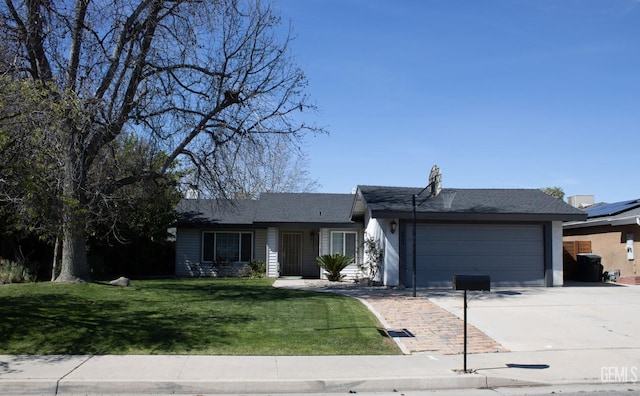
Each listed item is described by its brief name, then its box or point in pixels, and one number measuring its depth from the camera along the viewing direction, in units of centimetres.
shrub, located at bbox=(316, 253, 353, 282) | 2136
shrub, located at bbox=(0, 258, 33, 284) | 1753
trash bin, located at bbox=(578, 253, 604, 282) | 2067
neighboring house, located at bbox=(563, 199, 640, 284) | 2047
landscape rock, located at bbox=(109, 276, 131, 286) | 1697
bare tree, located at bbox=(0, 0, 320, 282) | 1340
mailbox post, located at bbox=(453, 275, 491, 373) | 809
